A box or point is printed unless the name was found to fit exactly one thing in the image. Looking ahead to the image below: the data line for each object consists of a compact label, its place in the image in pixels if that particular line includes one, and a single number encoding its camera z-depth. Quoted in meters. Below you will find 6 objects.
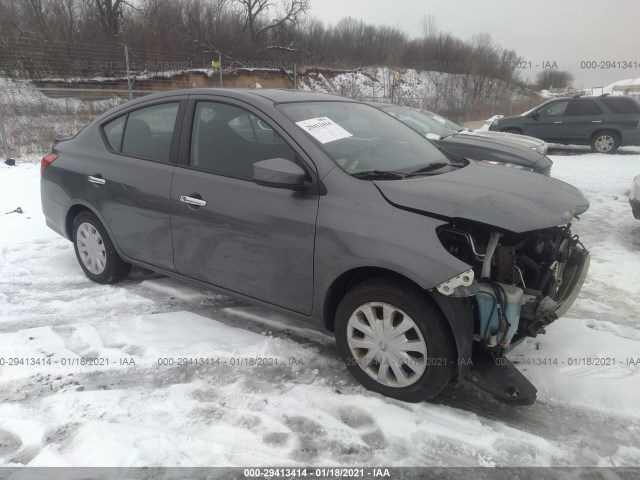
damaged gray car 2.43
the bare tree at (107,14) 24.05
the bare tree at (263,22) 35.62
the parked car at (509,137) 7.19
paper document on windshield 2.92
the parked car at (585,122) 12.66
